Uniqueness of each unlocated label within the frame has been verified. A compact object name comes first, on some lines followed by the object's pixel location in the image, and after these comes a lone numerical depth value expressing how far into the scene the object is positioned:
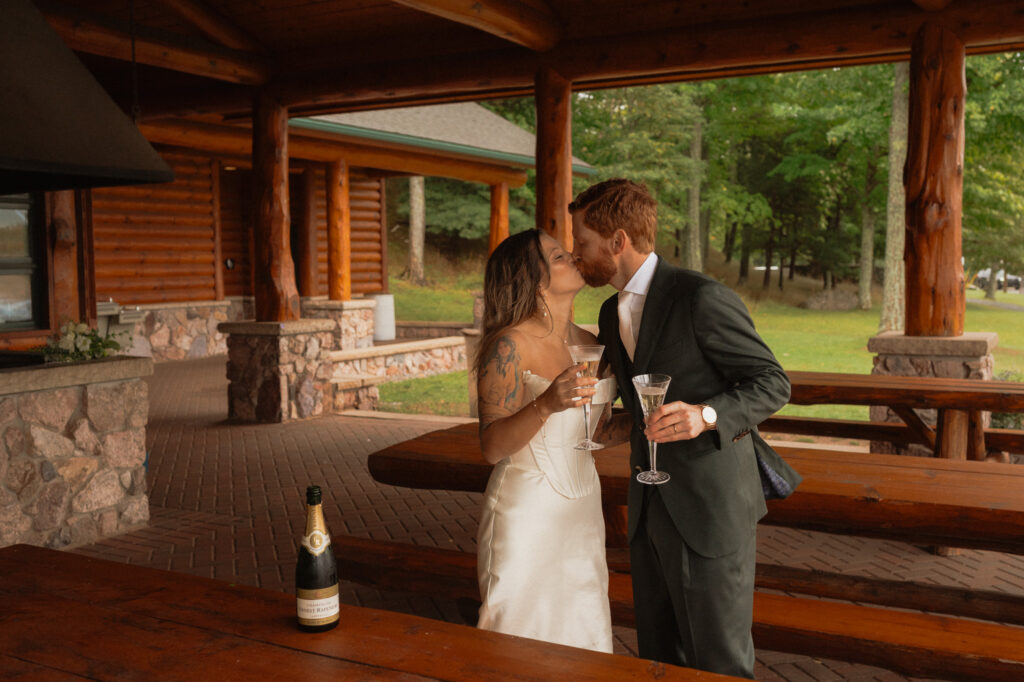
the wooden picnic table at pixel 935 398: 4.75
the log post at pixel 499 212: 16.01
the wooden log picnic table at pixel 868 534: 2.90
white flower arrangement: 5.40
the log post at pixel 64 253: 8.54
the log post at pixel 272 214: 9.05
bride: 2.66
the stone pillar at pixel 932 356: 6.07
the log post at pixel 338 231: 12.97
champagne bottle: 1.84
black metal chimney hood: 4.40
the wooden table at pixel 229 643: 1.66
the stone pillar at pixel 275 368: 9.27
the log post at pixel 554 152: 7.28
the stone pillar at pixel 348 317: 13.59
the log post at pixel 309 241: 15.85
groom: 2.33
